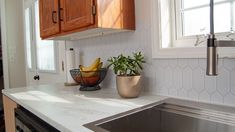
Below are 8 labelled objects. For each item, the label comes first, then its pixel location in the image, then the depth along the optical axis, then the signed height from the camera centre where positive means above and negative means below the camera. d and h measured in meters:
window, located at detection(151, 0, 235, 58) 1.06 +0.17
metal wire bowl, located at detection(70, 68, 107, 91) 1.49 -0.15
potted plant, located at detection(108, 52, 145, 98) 1.13 -0.11
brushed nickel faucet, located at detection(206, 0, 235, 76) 0.70 +0.02
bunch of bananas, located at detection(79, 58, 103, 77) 1.49 -0.09
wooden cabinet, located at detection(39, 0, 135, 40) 1.22 +0.25
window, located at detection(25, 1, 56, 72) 2.66 +0.15
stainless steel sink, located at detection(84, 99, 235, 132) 0.84 -0.27
